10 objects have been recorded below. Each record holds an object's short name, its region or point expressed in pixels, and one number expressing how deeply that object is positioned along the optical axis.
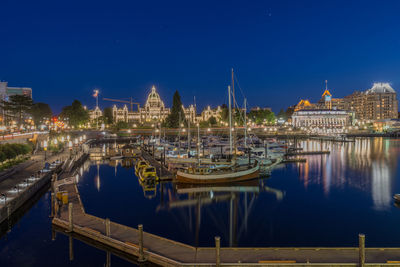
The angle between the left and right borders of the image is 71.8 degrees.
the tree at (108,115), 132.93
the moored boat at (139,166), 35.68
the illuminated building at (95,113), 159.00
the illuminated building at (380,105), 184.12
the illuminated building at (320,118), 162.50
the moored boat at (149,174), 30.03
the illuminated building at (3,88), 151.81
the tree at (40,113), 93.25
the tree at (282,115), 183.95
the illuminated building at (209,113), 156.86
